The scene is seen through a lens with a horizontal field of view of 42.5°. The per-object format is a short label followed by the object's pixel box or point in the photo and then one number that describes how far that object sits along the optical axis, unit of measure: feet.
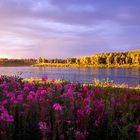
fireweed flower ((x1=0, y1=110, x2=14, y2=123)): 9.16
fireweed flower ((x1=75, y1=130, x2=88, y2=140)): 9.15
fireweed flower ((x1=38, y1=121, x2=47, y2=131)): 8.81
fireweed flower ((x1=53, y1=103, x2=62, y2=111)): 9.41
